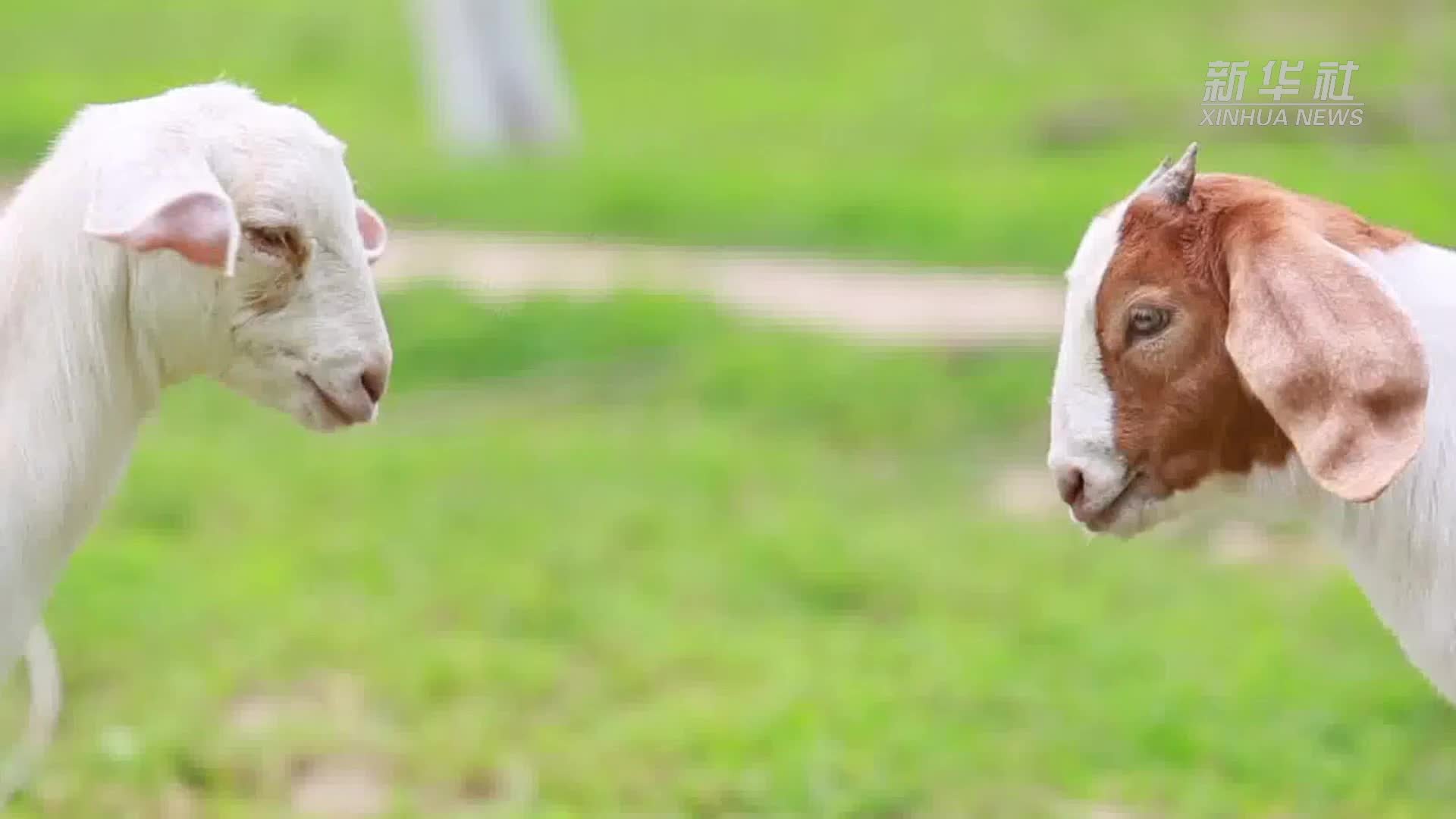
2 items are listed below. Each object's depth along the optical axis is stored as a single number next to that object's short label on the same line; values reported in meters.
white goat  5.09
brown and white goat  5.11
